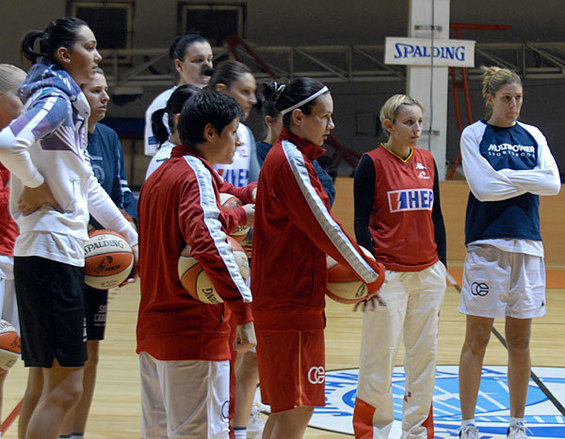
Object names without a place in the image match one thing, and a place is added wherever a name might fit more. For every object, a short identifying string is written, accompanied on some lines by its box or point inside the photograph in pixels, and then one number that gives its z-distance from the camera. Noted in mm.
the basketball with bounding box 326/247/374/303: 5195
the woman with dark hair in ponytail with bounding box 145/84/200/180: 5824
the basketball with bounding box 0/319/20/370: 5727
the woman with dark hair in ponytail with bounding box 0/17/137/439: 4961
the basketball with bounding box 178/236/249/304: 4406
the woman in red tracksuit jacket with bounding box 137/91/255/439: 4309
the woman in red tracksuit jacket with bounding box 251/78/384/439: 5062
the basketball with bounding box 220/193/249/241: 5641
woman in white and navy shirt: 6984
